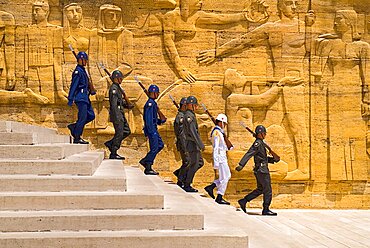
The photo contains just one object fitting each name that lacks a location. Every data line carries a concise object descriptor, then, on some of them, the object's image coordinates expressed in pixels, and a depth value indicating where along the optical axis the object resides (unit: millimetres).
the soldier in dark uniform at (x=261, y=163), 9281
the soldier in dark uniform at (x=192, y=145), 9062
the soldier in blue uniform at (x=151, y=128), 9648
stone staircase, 4438
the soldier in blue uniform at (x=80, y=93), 9234
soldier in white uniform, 8992
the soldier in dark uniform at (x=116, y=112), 9602
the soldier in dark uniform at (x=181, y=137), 9406
